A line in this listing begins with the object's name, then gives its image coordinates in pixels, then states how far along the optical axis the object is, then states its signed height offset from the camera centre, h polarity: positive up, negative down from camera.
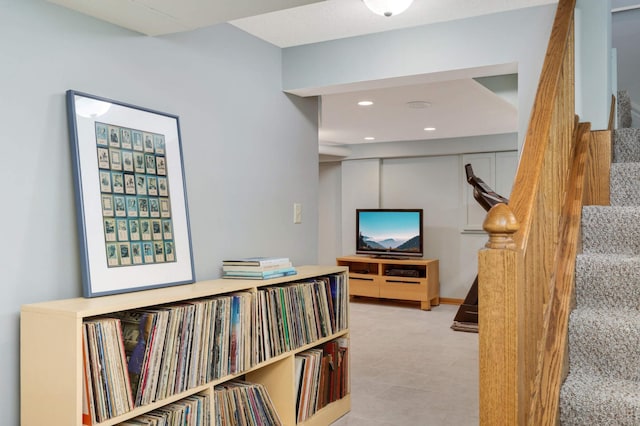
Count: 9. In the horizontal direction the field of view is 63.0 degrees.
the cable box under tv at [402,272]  6.98 -1.22
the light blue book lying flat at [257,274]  2.51 -0.42
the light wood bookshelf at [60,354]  1.59 -0.49
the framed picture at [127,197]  1.91 -0.01
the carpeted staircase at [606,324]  1.49 -0.48
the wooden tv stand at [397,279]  6.93 -1.32
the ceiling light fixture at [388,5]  2.18 +0.75
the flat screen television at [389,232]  7.23 -0.70
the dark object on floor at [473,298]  5.33 -1.37
